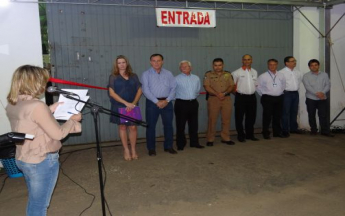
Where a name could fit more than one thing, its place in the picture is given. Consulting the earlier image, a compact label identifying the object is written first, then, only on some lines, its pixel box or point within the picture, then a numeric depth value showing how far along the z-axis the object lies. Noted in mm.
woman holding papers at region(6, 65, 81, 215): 2061
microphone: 2244
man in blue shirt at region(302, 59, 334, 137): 6648
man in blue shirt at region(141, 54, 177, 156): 5195
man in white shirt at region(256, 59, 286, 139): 6301
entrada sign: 5957
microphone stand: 2437
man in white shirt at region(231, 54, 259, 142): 6086
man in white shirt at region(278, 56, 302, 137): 6609
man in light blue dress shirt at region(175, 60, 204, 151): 5531
